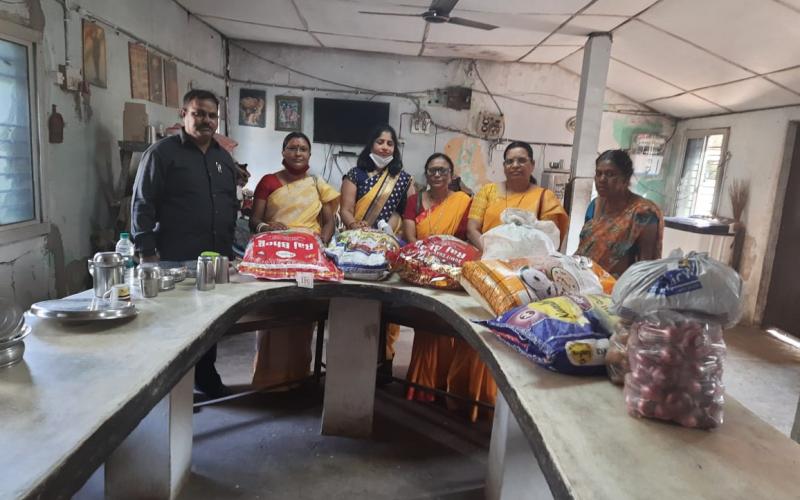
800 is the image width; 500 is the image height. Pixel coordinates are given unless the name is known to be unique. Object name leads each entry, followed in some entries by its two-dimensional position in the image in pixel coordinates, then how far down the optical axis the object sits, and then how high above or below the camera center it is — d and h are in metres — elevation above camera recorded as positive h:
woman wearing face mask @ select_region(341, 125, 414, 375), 2.94 -0.05
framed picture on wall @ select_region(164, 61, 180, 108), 4.14 +0.68
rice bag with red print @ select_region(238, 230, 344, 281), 2.03 -0.36
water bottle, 1.74 -0.33
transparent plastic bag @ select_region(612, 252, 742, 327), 1.05 -0.19
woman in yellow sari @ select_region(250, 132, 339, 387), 2.84 -0.25
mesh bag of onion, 0.99 -0.35
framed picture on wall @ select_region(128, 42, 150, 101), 3.56 +0.66
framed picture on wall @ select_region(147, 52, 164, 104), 3.84 +0.69
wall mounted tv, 6.01 +0.70
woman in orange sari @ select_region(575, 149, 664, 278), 2.30 -0.13
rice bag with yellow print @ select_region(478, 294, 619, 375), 1.22 -0.37
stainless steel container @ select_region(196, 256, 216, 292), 1.84 -0.40
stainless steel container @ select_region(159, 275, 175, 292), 1.80 -0.44
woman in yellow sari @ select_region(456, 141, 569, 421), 2.61 -0.06
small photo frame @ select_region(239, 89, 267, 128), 5.96 +0.75
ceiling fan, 3.89 +1.37
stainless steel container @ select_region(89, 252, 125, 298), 1.60 -0.36
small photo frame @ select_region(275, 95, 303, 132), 6.03 +0.72
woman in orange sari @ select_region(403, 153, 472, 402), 2.78 -0.23
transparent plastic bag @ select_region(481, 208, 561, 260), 1.90 -0.20
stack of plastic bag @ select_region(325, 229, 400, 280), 2.11 -0.33
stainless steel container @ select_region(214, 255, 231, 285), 1.95 -0.41
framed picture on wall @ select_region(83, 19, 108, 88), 2.97 +0.64
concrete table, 0.82 -0.48
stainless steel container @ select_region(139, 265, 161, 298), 1.69 -0.40
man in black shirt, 2.28 -0.14
